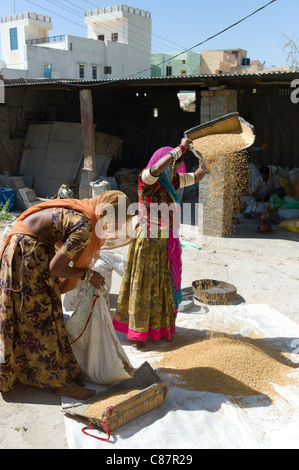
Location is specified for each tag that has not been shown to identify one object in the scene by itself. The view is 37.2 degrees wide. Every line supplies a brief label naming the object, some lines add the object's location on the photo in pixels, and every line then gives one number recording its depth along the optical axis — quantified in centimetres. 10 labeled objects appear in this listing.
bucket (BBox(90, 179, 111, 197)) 930
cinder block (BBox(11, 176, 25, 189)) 1054
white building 2776
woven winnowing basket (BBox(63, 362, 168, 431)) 259
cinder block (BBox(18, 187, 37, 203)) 1018
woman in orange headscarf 273
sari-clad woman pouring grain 357
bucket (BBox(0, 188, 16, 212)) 1007
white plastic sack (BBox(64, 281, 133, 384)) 300
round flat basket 466
